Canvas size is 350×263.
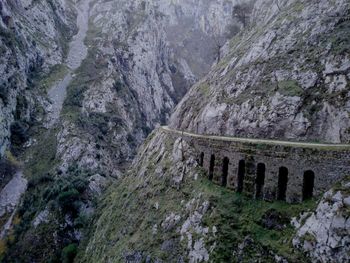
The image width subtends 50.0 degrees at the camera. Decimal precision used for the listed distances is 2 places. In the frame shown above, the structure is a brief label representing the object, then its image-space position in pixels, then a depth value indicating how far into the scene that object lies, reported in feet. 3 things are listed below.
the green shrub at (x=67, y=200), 175.73
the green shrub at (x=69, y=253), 154.40
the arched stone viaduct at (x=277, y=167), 80.89
